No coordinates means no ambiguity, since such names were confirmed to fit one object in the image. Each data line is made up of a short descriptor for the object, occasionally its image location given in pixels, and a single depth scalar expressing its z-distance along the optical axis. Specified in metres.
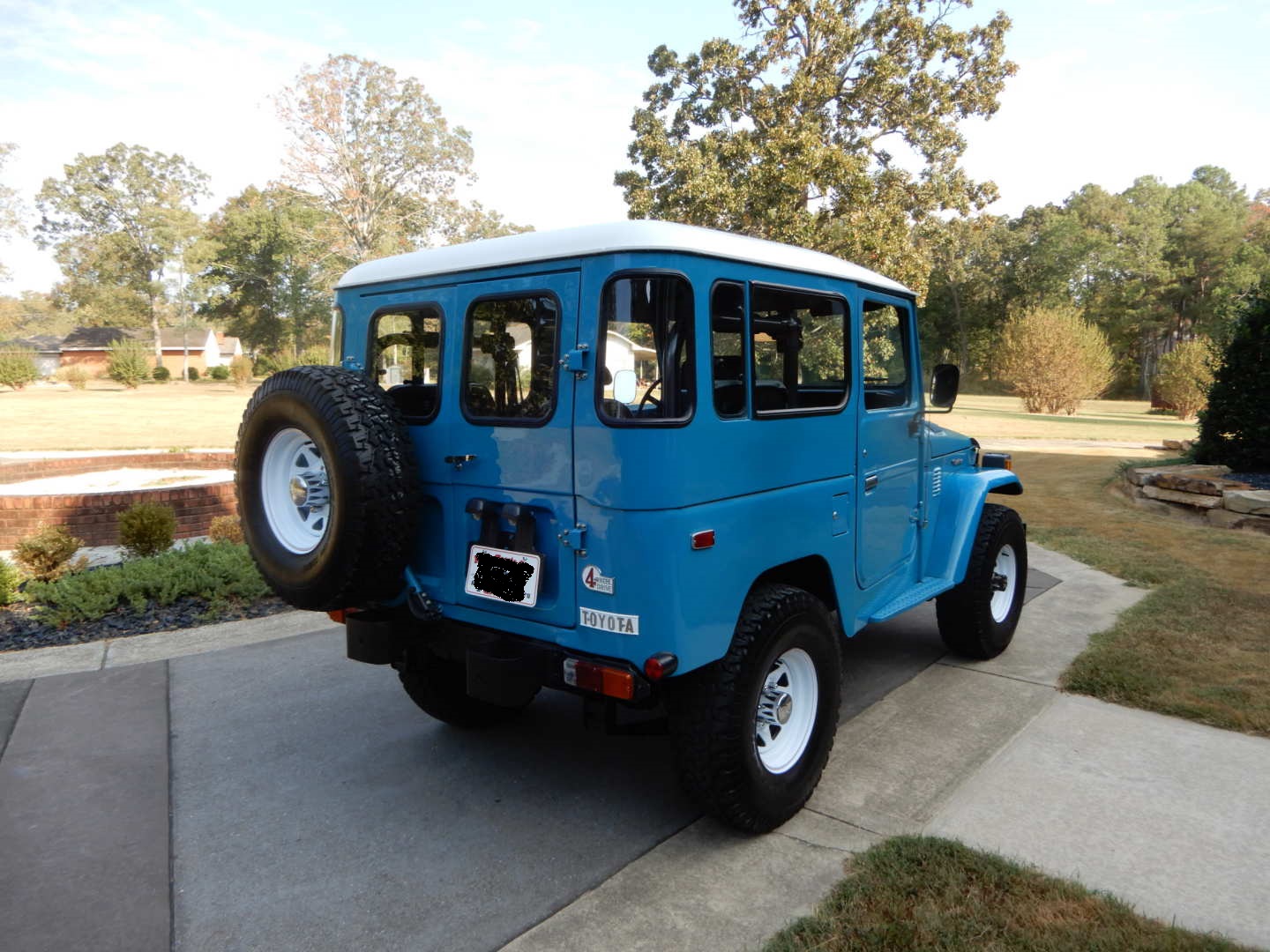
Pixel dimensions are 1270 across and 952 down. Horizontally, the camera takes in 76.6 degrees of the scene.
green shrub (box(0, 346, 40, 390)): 38.06
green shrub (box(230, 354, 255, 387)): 45.95
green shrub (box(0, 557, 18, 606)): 5.95
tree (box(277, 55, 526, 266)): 35.47
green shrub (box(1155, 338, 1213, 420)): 25.38
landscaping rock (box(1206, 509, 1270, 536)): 7.94
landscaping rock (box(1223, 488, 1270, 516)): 7.96
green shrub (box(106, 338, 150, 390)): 42.34
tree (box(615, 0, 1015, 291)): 18.36
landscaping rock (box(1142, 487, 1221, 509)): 8.53
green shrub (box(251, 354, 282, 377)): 46.99
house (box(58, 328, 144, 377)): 62.12
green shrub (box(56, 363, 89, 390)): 41.12
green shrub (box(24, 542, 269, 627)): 5.85
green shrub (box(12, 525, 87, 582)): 6.31
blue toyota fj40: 2.67
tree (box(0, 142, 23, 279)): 45.44
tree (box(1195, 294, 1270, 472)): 8.84
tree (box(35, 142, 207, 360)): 55.81
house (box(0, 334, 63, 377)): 64.69
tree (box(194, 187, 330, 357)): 56.16
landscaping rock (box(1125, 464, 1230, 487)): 8.98
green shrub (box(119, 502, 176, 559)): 6.91
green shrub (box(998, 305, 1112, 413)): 28.91
